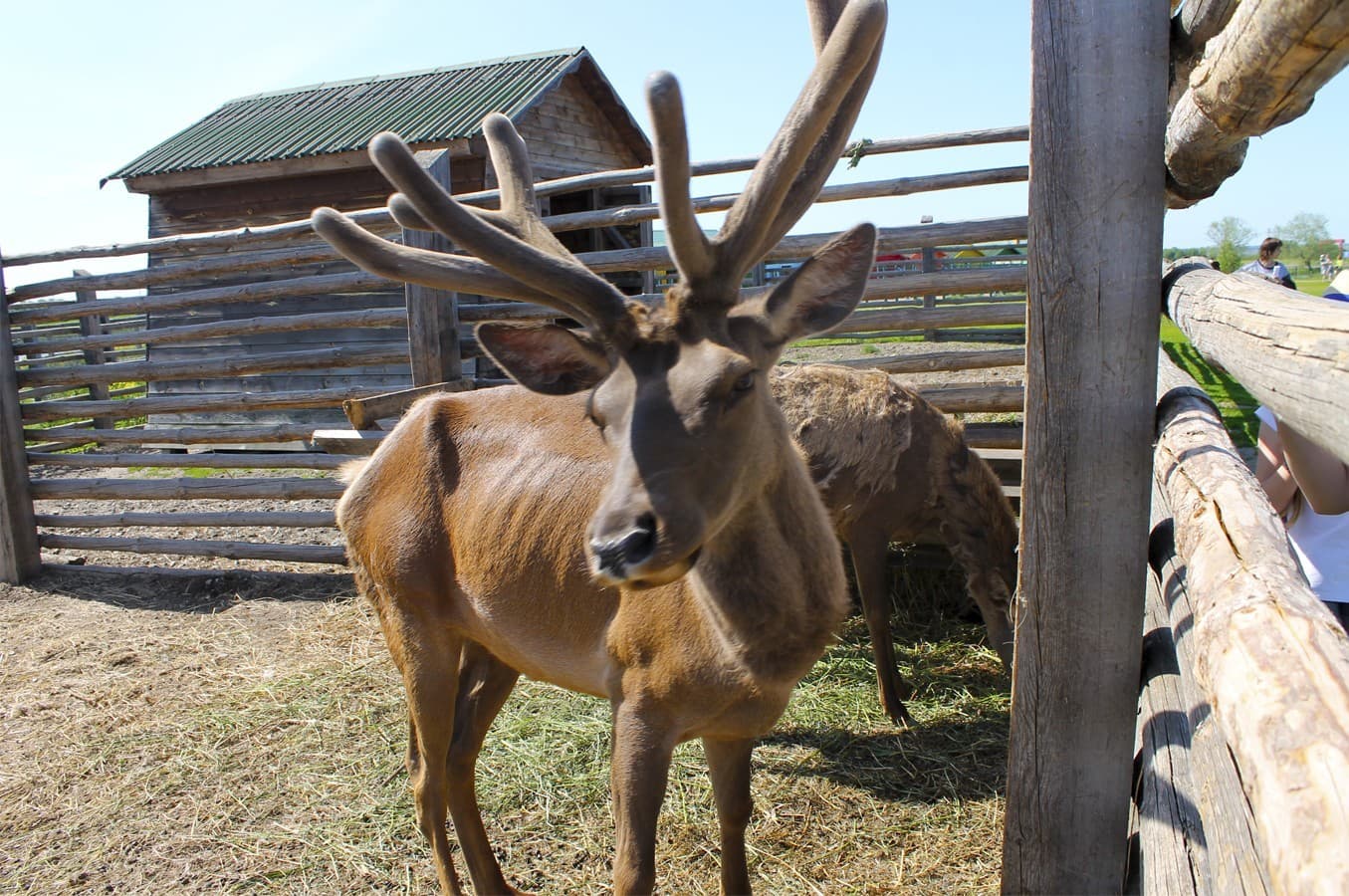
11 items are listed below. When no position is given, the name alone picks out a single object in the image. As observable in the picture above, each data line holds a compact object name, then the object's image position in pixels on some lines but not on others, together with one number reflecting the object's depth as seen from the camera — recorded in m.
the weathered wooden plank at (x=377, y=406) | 6.23
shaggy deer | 5.51
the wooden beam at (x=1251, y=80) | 1.64
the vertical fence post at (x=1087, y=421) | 2.13
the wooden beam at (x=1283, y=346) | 1.24
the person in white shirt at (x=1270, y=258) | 12.66
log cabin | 12.80
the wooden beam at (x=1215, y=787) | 1.53
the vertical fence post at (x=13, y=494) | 8.49
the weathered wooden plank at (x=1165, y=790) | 1.95
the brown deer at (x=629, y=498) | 2.62
